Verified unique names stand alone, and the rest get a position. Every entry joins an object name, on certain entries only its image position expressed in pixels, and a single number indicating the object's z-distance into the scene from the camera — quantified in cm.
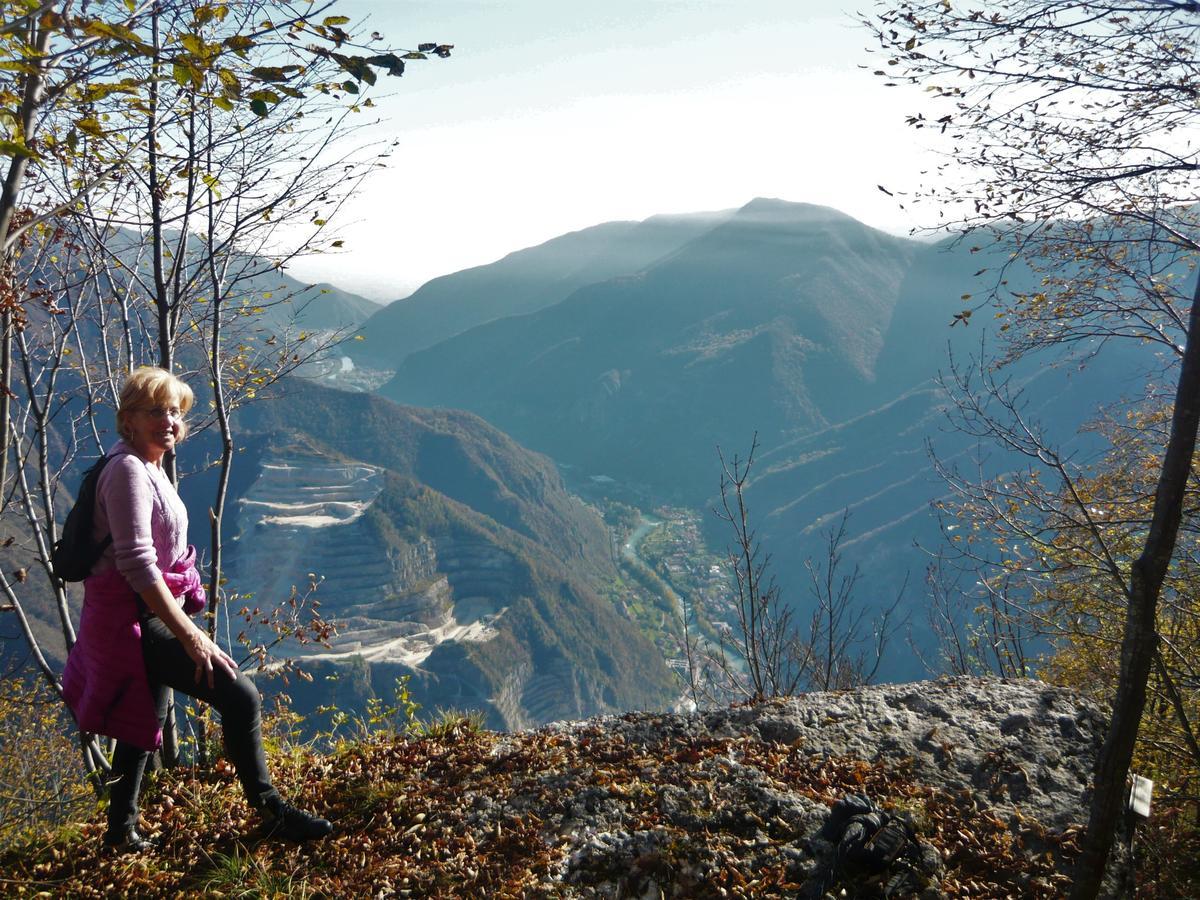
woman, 294
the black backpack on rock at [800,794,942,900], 320
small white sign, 308
